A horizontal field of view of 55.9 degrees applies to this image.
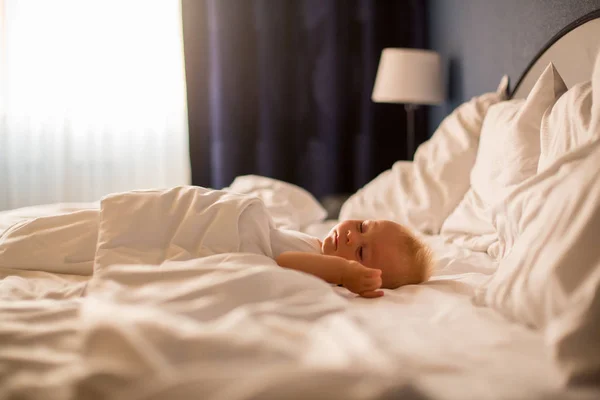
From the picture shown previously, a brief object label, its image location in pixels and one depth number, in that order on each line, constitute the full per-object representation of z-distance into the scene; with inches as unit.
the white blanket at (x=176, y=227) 50.3
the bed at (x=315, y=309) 27.1
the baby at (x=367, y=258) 49.6
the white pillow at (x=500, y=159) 63.6
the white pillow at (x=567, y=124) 47.4
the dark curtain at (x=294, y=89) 137.0
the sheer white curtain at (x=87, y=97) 133.8
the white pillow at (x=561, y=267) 29.8
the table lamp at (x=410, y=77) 118.2
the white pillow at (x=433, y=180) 83.5
